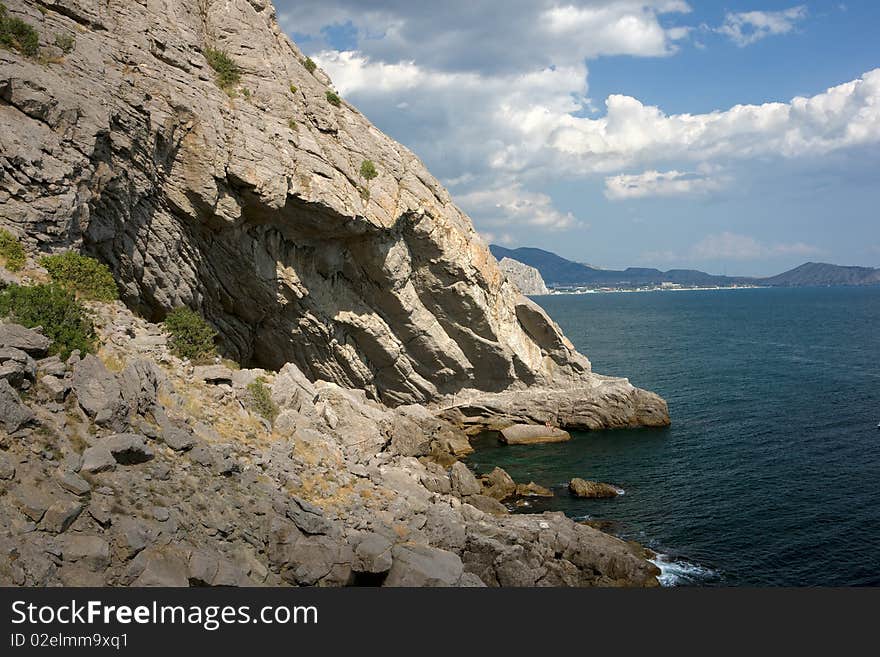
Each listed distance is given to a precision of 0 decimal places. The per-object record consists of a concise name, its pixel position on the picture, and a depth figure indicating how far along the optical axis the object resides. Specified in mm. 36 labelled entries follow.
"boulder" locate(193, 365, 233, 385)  25547
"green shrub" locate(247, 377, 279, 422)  26469
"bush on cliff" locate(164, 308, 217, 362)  27977
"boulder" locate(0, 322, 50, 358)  17453
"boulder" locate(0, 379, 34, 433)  15109
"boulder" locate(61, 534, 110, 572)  13703
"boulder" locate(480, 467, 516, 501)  37875
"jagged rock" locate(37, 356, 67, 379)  17512
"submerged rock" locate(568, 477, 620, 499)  37978
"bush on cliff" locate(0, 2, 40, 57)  25969
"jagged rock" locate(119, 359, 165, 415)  19312
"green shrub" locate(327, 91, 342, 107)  46656
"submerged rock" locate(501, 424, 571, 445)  50906
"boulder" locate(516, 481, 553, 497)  38469
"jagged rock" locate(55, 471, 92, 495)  15000
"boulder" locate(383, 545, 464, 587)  19844
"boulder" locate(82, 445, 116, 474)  16031
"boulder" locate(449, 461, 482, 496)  35781
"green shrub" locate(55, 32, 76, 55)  27938
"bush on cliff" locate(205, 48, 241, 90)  39031
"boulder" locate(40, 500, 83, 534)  13922
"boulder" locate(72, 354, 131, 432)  17547
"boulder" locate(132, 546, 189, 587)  14344
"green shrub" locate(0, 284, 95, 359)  18953
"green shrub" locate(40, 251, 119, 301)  23238
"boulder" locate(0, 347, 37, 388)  16144
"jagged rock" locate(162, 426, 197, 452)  19203
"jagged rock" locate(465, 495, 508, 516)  33469
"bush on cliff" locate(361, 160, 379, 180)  44375
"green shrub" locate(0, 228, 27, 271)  21578
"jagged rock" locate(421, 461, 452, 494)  33781
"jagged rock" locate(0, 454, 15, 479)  14113
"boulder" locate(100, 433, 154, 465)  17000
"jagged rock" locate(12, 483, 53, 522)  13812
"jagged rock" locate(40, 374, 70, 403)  16969
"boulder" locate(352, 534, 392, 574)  19531
